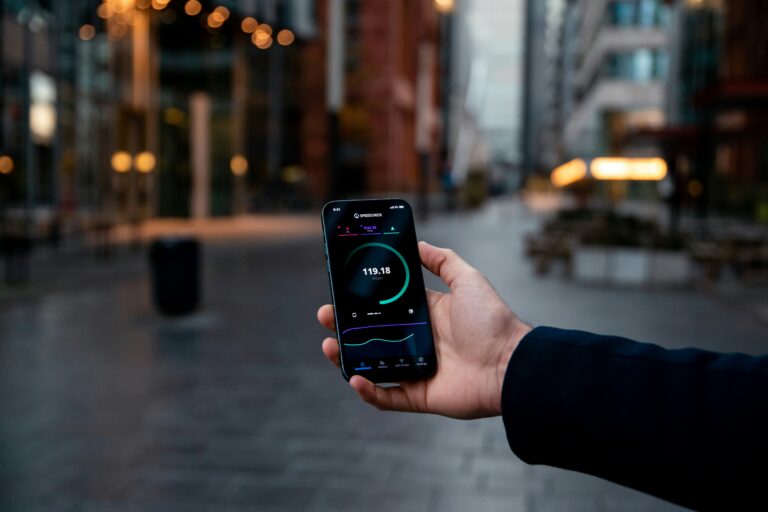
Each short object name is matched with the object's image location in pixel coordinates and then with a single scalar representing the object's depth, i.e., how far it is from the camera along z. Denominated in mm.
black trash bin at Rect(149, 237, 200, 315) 13078
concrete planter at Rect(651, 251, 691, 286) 18203
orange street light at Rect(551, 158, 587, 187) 21906
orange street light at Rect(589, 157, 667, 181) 21312
